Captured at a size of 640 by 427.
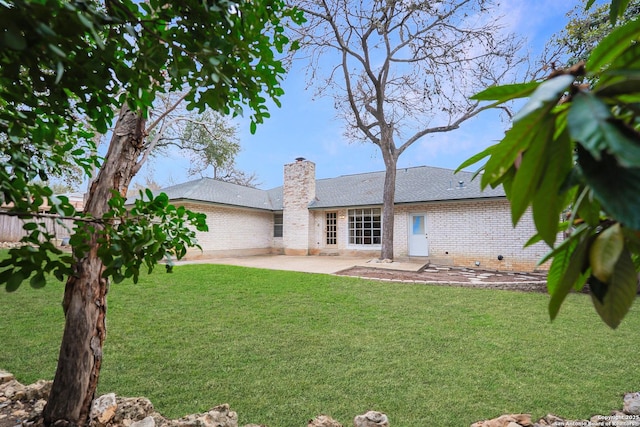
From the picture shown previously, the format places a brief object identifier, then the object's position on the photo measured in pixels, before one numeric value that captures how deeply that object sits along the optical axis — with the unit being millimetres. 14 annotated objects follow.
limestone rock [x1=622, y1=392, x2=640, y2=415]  2426
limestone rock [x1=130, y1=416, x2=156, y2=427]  2010
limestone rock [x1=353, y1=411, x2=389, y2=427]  2086
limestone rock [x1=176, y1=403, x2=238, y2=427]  2029
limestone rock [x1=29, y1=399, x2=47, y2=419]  2034
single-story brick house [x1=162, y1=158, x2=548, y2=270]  11664
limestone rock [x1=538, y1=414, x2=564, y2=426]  2260
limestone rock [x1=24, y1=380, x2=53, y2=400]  2342
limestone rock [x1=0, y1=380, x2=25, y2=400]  2342
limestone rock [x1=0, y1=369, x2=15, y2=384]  2631
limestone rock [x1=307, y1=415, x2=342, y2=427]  2076
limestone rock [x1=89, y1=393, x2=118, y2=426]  2020
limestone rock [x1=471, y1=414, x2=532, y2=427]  2119
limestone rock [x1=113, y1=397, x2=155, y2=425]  2137
